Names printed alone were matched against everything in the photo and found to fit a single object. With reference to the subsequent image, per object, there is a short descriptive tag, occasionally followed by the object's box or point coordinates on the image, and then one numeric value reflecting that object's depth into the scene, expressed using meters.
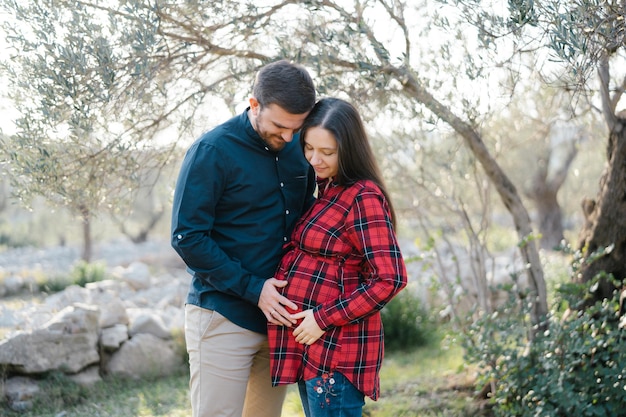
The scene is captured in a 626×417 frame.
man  2.60
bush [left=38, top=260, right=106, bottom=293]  9.82
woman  2.51
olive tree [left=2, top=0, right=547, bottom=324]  3.40
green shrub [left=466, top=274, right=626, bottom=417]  3.54
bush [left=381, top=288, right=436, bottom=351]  6.97
